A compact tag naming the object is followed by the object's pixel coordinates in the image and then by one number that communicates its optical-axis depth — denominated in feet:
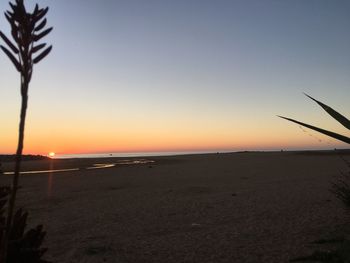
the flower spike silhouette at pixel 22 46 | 4.30
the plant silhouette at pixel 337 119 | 9.16
